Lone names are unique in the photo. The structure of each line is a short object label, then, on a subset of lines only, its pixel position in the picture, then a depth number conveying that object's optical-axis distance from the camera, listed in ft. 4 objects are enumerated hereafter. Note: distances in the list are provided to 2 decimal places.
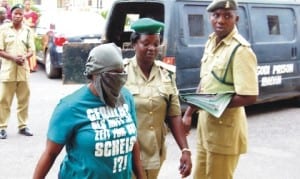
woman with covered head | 8.10
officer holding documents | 10.80
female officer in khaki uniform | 10.41
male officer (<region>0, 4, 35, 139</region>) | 22.85
